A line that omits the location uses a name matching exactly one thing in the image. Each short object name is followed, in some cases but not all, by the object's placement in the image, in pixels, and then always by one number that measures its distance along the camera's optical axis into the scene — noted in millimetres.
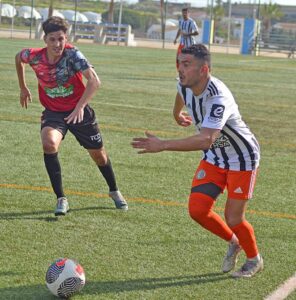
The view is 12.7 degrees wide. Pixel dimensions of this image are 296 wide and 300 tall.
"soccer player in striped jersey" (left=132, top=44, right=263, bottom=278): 8823
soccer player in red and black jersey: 11750
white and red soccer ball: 8337
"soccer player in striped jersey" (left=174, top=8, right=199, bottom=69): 36950
